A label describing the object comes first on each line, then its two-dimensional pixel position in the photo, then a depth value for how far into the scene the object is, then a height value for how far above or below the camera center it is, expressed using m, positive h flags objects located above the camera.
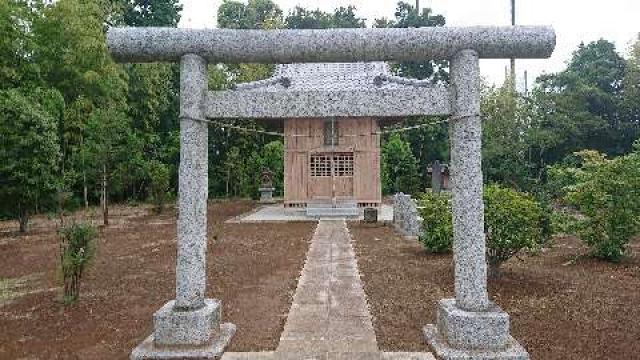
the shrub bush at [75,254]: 7.94 -1.06
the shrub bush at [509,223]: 8.41 -0.69
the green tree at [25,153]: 16.05 +1.01
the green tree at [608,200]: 10.17 -0.39
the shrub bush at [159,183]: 22.98 +0.05
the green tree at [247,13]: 45.14 +15.42
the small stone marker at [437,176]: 25.45 +0.28
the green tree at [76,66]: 21.95 +5.61
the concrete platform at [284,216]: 19.50 -1.31
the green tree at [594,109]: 28.36 +3.98
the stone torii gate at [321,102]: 5.71 +0.90
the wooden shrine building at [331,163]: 21.14 +0.81
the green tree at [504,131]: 27.67 +2.82
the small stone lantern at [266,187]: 29.23 -0.21
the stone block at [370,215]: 18.33 -1.15
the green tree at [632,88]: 28.02 +4.96
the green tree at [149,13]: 35.16 +11.64
